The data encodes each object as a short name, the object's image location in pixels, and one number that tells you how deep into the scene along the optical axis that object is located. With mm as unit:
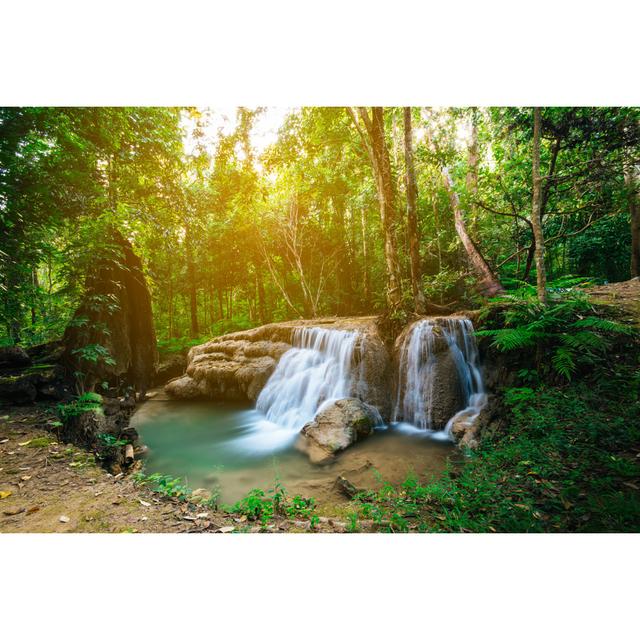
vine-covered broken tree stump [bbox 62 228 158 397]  3857
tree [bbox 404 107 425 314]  4145
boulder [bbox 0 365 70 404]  3354
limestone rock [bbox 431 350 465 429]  3291
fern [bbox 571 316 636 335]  2482
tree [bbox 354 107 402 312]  4363
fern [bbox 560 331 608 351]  2473
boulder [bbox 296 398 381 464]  3148
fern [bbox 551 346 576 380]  2490
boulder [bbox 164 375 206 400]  5320
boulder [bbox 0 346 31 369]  3541
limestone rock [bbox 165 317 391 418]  4301
